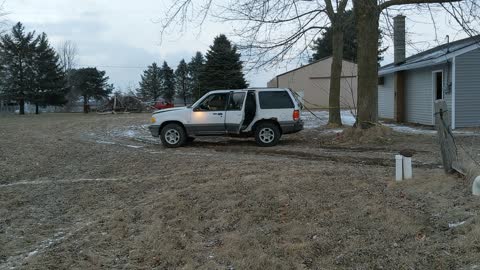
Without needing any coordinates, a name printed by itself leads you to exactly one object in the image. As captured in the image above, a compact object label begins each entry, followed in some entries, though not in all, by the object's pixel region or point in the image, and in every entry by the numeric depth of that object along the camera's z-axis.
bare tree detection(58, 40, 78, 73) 84.87
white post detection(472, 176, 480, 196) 5.98
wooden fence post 7.05
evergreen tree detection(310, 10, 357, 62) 52.28
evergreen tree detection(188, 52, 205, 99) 76.38
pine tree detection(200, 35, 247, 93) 52.62
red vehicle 54.56
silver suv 14.91
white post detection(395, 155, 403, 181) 7.44
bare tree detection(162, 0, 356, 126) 17.42
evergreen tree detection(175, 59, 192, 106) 79.25
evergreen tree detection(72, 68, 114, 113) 69.12
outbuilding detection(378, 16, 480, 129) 18.56
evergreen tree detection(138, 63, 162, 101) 80.06
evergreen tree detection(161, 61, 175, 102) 79.75
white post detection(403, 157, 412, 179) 7.53
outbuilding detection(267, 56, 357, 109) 52.09
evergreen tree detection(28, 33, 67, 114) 58.12
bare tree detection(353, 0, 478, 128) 15.25
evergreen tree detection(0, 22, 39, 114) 56.91
